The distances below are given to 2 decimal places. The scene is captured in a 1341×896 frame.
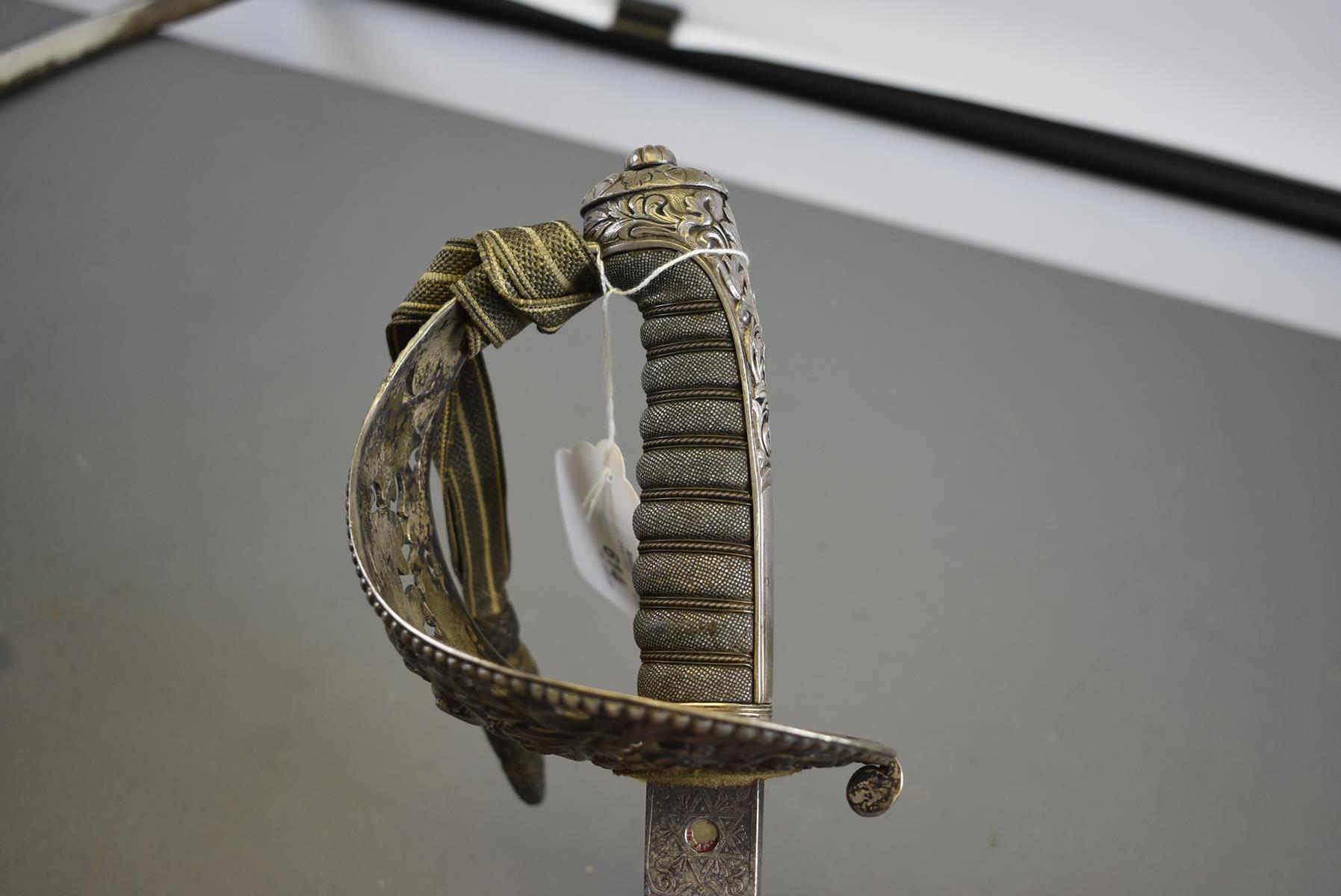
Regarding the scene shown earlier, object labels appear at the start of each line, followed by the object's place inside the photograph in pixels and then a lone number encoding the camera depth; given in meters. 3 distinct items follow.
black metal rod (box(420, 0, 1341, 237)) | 0.63
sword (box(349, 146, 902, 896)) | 0.40
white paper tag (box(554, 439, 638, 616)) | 0.45
